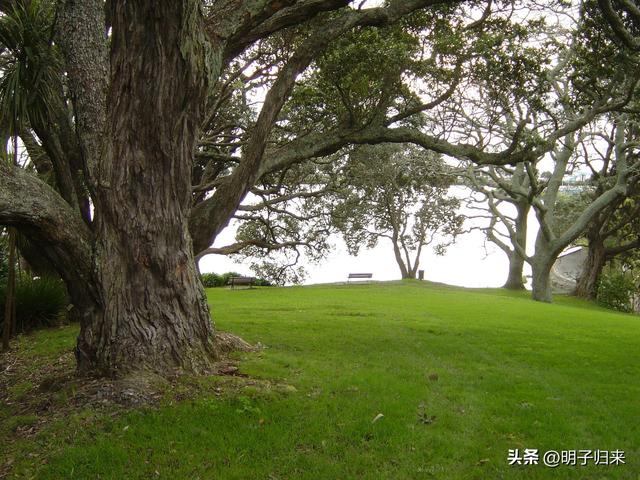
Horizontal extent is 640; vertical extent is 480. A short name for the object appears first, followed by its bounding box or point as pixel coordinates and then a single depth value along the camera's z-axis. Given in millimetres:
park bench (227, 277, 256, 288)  26469
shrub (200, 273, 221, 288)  31047
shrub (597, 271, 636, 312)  26656
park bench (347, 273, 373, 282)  31312
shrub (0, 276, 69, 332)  11211
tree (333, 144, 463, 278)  21531
